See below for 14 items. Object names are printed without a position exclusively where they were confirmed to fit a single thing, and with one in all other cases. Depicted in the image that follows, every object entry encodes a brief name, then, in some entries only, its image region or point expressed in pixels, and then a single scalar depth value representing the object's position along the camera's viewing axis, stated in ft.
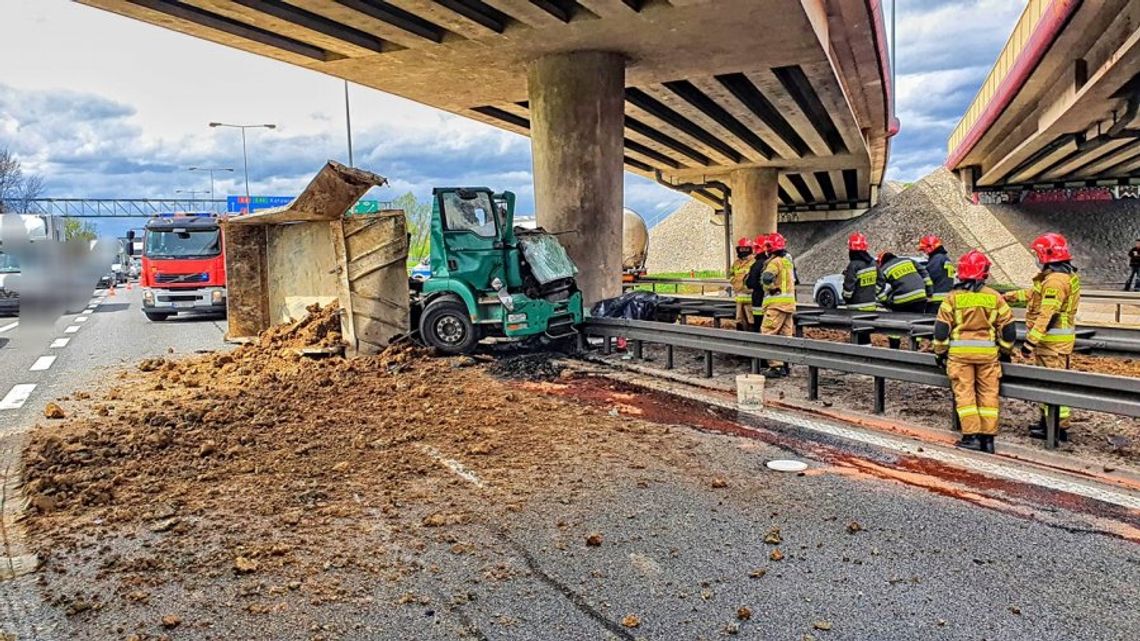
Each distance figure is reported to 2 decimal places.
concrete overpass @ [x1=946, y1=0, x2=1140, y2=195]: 47.67
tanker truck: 116.88
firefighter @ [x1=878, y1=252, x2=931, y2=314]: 34.32
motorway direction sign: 148.15
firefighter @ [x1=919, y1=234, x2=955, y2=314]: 35.88
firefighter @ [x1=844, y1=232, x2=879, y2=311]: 35.17
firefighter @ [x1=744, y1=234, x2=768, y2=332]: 34.40
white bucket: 25.40
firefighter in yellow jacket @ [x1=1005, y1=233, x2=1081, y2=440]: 22.93
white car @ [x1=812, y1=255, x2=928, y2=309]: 65.36
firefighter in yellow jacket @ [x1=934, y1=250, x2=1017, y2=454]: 20.43
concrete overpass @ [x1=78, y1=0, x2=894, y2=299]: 40.68
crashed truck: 34.86
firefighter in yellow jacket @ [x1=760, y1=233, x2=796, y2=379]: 31.89
